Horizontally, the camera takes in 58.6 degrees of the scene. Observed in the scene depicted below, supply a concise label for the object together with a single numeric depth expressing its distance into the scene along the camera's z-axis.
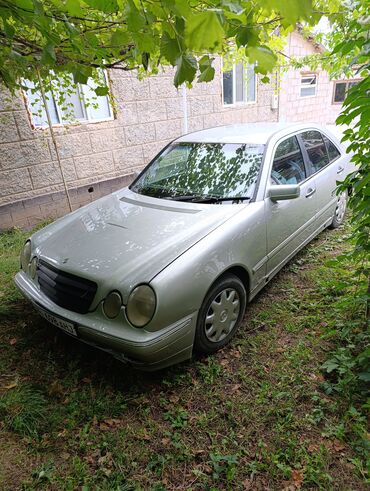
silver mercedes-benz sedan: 2.03
